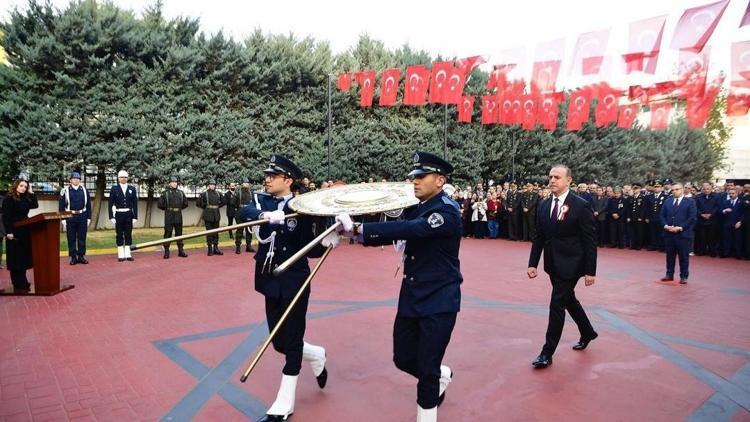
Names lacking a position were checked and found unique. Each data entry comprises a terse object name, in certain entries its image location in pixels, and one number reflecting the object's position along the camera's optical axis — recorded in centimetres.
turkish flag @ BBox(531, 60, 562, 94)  1602
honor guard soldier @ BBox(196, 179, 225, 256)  1346
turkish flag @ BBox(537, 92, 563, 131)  1998
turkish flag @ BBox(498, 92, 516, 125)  2003
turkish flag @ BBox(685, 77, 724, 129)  1451
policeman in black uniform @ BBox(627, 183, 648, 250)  1512
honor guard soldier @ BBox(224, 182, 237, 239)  1436
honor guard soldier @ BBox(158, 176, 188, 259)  1266
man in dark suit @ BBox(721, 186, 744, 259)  1306
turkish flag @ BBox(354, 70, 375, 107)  1822
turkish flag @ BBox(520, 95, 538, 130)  2007
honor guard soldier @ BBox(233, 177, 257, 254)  1323
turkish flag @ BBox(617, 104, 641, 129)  2009
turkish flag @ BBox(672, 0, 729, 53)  1080
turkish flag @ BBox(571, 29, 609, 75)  1389
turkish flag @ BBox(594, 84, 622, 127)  1919
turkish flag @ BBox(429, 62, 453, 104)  1761
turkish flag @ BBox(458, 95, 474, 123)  2152
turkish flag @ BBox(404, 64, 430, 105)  1762
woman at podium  775
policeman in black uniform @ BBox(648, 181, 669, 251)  1478
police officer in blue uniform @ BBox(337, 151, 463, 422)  323
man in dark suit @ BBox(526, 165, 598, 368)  498
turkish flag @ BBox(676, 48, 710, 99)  1402
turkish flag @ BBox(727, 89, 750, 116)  1253
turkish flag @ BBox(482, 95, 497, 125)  2139
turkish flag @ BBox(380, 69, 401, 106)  1867
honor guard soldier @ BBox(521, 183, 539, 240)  1722
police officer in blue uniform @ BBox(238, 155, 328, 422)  379
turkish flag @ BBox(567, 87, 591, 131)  1939
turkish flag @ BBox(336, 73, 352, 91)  1847
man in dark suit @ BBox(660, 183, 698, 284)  920
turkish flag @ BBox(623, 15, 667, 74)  1219
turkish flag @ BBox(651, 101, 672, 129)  1925
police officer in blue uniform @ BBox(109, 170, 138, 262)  1152
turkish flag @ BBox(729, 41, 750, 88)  1179
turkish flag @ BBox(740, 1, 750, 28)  1035
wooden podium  775
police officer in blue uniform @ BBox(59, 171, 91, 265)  1098
